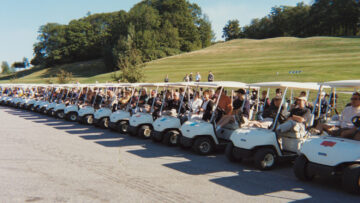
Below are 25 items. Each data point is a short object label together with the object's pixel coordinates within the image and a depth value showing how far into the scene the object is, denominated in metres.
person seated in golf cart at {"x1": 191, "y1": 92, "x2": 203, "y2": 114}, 10.17
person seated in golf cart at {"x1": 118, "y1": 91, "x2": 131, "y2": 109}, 12.25
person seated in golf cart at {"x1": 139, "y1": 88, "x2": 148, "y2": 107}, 11.93
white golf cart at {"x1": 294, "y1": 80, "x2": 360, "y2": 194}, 5.04
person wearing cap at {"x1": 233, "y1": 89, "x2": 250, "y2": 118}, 8.49
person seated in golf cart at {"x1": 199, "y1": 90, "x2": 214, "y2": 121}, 8.75
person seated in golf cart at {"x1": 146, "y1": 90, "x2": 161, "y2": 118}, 11.05
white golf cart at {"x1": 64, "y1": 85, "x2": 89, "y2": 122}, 14.55
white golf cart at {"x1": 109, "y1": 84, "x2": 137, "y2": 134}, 11.25
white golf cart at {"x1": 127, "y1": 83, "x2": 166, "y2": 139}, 10.28
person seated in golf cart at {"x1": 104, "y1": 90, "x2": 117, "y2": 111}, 12.87
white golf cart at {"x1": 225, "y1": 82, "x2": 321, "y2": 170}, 6.62
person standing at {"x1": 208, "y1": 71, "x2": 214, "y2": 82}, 30.61
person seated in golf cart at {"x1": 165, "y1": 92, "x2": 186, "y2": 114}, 10.56
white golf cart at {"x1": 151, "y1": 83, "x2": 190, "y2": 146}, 9.09
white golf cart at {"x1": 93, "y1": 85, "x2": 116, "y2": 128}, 12.38
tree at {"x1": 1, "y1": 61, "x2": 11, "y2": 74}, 139.75
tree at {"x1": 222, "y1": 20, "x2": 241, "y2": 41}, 112.56
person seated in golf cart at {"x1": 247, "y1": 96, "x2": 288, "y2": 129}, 7.37
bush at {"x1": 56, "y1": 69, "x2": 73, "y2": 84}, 36.09
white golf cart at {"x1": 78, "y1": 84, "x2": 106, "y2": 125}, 13.31
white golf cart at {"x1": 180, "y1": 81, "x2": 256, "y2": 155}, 8.04
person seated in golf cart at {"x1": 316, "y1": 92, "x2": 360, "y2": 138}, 6.24
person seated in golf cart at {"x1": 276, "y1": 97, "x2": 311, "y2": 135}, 6.89
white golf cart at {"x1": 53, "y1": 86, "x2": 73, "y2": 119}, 15.84
